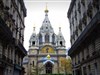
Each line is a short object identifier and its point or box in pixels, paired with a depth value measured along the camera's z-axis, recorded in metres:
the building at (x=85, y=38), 14.57
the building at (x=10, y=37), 15.73
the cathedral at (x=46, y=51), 55.25
